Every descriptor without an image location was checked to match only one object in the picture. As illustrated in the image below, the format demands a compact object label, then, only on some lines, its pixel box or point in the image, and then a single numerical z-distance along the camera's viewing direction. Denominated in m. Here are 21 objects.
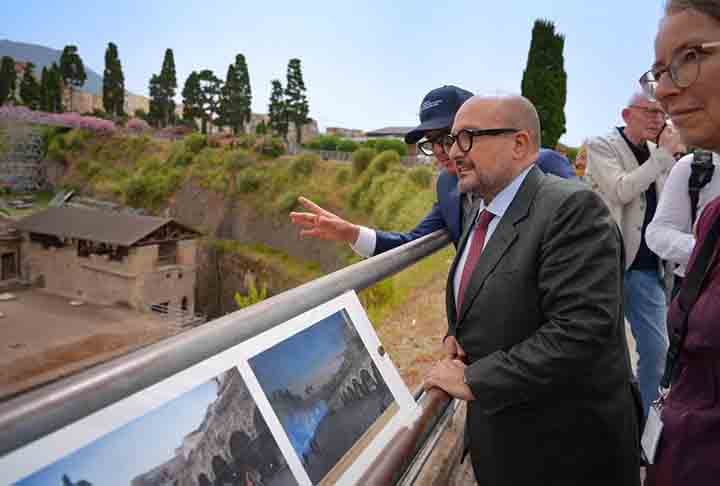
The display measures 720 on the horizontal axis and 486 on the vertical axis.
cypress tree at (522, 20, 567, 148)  12.85
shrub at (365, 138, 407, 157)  22.48
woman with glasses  0.63
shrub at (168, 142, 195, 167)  23.58
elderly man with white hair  1.81
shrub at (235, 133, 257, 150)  28.92
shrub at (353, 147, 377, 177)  22.02
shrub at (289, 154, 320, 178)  26.80
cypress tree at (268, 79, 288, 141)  30.31
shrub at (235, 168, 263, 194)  29.31
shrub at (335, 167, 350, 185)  23.41
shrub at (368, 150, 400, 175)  20.39
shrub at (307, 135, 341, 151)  31.05
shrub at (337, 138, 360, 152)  29.45
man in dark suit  0.85
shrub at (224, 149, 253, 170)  29.48
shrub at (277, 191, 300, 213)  25.39
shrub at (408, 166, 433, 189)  17.09
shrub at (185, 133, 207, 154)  24.88
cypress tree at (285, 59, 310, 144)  29.05
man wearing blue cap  1.52
